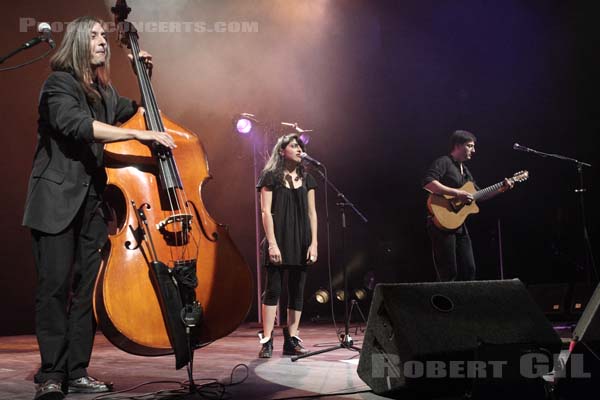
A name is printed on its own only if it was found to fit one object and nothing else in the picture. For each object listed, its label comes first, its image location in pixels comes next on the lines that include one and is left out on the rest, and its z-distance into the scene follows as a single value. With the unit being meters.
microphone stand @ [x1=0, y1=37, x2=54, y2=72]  2.82
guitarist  5.29
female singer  4.21
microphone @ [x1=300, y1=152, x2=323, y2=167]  4.20
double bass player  2.54
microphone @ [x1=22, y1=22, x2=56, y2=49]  2.84
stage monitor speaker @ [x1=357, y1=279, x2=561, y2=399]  2.16
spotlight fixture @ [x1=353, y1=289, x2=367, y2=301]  7.27
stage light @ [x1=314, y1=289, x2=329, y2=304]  7.21
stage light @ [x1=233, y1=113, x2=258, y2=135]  6.48
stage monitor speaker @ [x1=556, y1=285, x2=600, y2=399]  2.00
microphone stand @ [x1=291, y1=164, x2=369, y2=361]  3.84
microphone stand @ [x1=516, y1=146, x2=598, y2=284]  5.75
